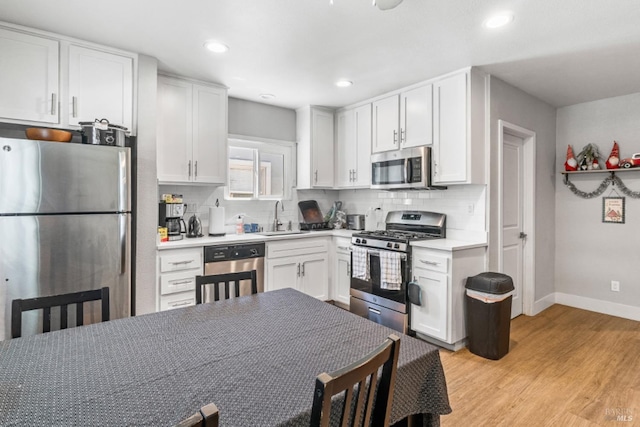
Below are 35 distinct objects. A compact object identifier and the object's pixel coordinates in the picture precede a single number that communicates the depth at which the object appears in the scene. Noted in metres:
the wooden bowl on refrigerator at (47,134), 2.33
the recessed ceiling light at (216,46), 2.60
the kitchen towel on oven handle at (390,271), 3.16
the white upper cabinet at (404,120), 3.42
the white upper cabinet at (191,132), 3.21
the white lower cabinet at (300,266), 3.63
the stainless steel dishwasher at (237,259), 3.21
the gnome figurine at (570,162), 4.07
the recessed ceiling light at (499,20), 2.20
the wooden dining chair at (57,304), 1.45
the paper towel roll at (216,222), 3.66
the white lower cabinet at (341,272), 3.90
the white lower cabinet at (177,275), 2.94
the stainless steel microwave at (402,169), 3.39
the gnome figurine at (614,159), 3.74
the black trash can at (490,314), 2.80
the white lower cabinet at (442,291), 2.92
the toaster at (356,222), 4.48
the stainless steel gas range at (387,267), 3.18
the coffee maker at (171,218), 3.32
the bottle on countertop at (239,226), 3.97
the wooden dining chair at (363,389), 0.77
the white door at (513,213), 3.64
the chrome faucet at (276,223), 4.30
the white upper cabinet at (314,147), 4.34
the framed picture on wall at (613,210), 3.85
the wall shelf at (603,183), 3.75
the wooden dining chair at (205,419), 0.63
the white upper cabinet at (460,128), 3.11
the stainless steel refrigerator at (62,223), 2.16
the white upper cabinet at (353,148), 4.11
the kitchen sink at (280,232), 3.86
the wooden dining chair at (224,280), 1.92
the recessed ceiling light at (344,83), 3.46
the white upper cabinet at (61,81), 2.35
